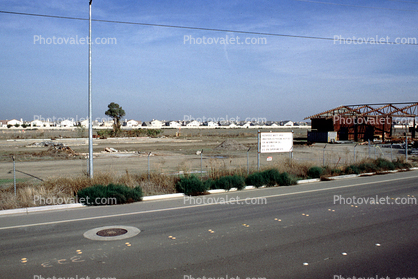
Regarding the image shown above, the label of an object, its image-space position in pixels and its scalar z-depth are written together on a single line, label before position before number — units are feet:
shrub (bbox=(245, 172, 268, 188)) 50.17
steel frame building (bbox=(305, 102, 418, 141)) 181.47
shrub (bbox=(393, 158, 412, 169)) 72.28
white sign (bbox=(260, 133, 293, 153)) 61.93
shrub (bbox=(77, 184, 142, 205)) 37.35
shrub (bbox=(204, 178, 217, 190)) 46.09
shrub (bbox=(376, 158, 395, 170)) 69.15
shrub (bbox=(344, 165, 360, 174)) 63.98
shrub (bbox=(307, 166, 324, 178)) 58.65
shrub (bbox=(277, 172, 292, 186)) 51.63
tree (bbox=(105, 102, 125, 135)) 275.39
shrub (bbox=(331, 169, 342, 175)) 61.82
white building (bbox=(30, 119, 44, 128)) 556.76
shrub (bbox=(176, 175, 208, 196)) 43.95
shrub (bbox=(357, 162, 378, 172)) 66.01
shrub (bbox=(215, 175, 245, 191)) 47.24
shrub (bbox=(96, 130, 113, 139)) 208.03
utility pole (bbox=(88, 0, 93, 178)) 43.25
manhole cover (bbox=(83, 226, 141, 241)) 24.48
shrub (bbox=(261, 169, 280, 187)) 51.42
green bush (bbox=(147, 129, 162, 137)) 239.01
